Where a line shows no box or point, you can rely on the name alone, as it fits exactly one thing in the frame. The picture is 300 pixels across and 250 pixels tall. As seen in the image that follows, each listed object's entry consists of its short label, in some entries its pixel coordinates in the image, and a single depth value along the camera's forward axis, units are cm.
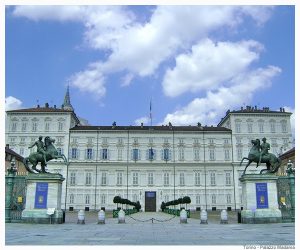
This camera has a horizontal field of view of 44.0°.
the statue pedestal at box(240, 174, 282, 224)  1972
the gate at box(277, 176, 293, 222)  2088
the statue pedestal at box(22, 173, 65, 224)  1969
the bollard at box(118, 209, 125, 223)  2181
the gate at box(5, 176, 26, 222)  2094
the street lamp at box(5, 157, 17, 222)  2034
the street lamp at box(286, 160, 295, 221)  2070
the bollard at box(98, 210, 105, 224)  2096
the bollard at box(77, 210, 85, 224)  2061
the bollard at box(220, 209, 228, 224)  2058
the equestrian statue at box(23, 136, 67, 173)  2045
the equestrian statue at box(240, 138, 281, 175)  2077
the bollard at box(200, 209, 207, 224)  2097
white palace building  5994
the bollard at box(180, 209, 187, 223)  2220
